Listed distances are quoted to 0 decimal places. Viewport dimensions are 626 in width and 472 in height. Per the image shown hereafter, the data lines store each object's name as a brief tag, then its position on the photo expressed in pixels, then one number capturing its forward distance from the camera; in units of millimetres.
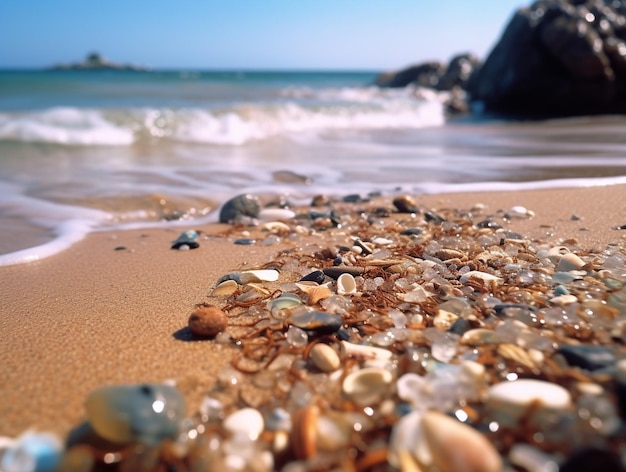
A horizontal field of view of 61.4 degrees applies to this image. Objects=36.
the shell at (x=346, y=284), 358
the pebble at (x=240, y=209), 621
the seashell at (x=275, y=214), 622
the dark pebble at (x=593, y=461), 180
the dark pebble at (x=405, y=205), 631
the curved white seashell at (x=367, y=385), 239
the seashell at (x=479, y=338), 273
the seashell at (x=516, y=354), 252
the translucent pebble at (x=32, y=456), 203
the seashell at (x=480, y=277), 356
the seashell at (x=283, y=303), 328
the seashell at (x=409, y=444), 197
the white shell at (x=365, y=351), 270
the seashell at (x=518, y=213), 579
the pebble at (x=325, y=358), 264
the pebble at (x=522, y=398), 217
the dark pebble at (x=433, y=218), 565
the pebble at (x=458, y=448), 187
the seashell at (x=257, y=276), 390
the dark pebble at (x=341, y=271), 385
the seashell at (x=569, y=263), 371
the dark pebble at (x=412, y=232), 510
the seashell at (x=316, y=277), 377
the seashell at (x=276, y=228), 555
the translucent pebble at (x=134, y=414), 209
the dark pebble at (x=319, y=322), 293
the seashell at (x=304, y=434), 204
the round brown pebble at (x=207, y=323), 301
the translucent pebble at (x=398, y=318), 302
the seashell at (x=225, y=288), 376
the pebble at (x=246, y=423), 220
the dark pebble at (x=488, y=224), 532
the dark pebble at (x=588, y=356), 238
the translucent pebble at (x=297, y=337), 288
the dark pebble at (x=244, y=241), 518
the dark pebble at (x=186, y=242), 509
